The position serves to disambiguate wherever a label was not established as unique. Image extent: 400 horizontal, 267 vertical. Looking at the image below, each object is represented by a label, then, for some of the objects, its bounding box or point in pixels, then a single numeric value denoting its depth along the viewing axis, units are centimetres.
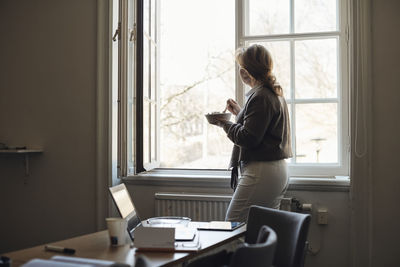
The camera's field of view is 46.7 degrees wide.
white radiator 310
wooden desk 159
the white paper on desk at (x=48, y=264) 136
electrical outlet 294
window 312
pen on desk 168
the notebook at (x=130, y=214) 186
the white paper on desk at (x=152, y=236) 169
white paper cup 179
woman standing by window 246
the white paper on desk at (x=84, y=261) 145
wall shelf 322
